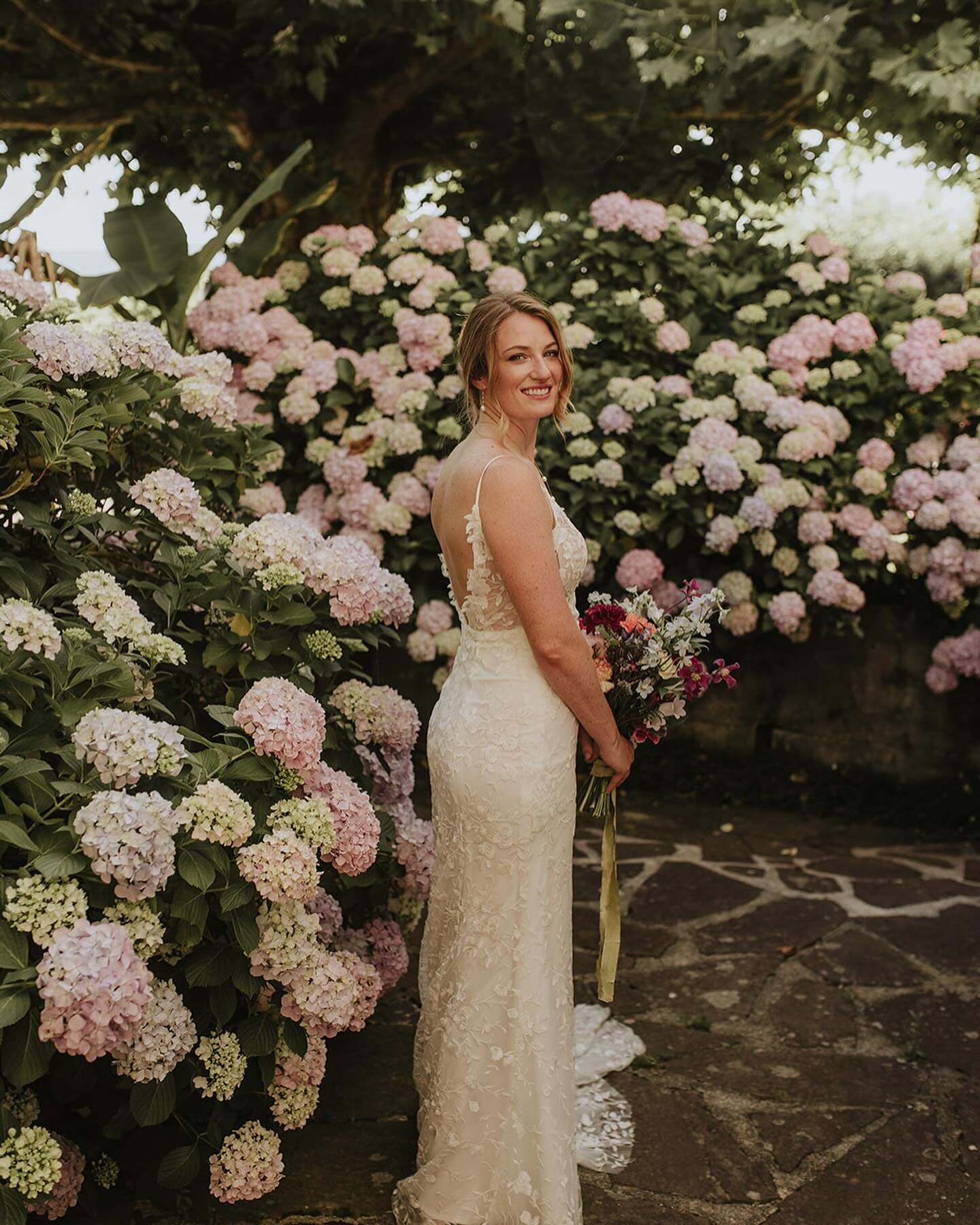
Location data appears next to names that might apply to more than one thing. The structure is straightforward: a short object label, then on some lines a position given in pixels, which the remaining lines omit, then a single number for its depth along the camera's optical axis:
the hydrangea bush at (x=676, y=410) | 5.78
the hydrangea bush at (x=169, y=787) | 2.20
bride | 2.71
